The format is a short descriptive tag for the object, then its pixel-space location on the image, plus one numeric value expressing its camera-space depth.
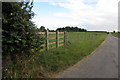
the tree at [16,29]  2.77
